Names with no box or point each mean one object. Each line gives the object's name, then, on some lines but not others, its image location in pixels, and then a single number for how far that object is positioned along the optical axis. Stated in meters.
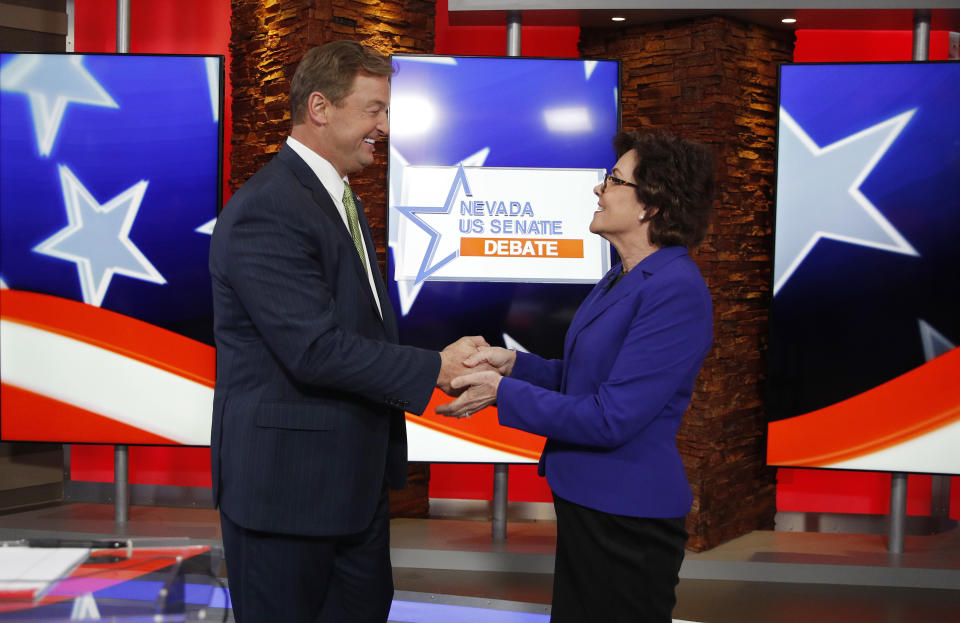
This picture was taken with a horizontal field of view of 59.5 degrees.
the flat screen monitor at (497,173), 3.69
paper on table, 1.26
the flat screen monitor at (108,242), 3.78
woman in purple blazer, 1.81
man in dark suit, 1.77
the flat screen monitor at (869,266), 3.70
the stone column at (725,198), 3.96
